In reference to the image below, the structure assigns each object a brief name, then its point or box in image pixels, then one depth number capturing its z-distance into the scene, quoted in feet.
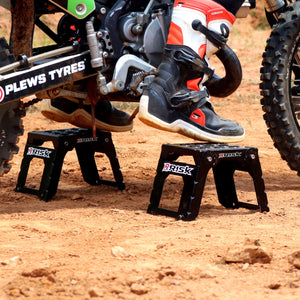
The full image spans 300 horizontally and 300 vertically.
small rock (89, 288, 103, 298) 14.82
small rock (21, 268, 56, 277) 16.11
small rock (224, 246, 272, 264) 17.06
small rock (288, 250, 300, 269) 16.66
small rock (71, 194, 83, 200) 26.86
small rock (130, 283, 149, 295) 14.93
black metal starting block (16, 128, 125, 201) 26.63
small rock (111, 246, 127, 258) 17.85
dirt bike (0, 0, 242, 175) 23.35
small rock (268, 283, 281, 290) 15.39
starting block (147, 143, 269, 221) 22.72
